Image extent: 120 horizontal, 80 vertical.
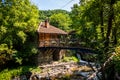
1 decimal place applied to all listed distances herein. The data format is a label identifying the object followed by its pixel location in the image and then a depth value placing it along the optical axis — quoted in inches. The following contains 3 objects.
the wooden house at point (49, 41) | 506.5
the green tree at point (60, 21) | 1115.1
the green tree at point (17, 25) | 435.9
